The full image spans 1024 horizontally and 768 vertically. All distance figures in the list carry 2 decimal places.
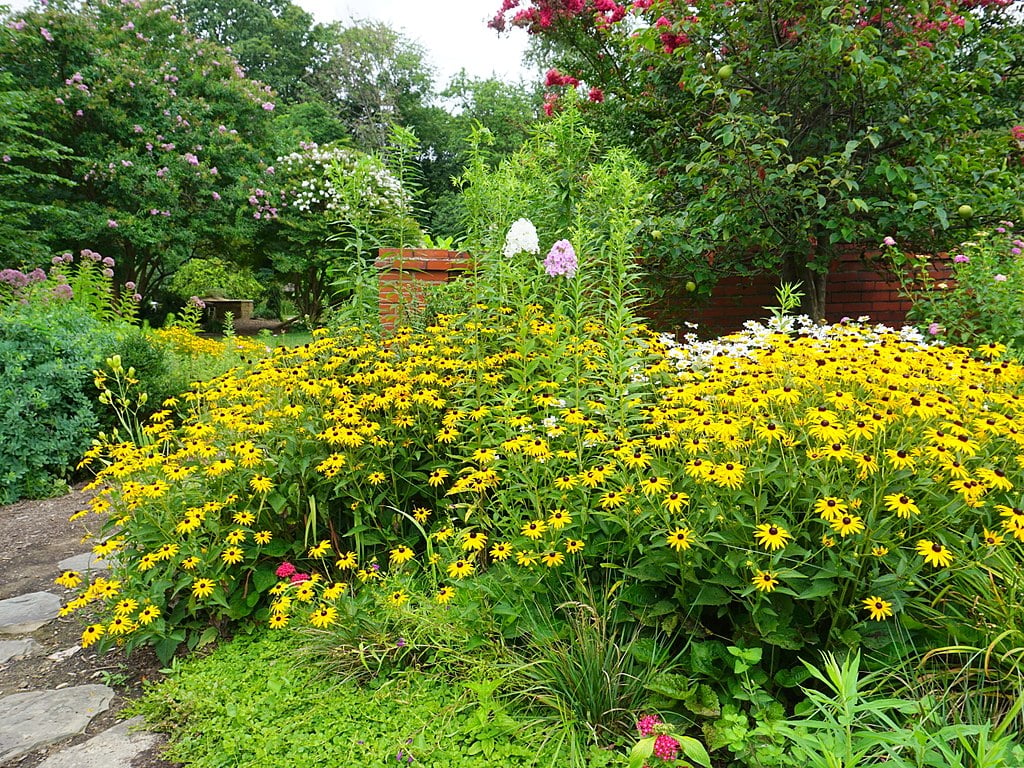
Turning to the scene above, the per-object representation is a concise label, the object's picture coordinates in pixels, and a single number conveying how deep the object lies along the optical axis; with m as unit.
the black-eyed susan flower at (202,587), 2.10
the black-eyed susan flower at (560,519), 1.77
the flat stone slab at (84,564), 3.05
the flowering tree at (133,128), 10.07
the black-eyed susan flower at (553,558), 1.81
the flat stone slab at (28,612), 2.62
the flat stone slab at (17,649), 2.42
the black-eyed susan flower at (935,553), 1.44
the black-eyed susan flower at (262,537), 2.34
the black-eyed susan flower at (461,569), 1.89
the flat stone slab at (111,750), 1.79
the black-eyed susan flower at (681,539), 1.61
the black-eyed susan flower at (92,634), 2.03
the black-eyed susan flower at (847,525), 1.46
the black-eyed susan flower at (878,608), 1.54
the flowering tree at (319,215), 3.44
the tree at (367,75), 22.38
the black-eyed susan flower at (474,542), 1.87
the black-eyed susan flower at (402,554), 2.10
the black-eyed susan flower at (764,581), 1.54
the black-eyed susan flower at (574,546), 1.82
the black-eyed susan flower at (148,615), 2.03
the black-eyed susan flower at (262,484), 2.25
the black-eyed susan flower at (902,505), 1.44
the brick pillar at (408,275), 3.68
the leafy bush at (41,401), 4.24
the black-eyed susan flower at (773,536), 1.51
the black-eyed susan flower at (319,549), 2.16
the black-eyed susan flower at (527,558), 1.86
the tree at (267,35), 22.44
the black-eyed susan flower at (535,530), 1.79
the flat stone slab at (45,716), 1.89
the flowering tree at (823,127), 3.54
